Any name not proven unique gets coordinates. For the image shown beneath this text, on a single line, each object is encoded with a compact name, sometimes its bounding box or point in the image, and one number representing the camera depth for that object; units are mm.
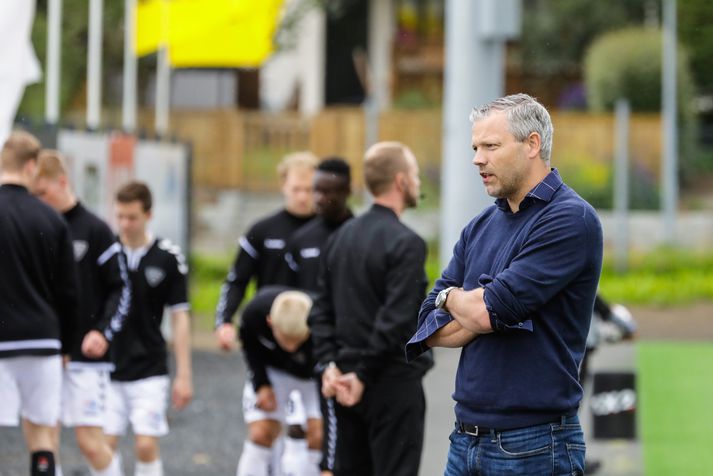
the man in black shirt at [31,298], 13914
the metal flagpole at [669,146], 43969
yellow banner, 34875
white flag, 19531
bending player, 14547
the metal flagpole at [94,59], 30391
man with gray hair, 8766
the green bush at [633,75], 54250
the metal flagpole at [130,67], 33937
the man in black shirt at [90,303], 15648
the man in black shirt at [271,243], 16687
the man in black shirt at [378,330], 12719
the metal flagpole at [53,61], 26250
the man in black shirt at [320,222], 14859
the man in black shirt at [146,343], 16094
